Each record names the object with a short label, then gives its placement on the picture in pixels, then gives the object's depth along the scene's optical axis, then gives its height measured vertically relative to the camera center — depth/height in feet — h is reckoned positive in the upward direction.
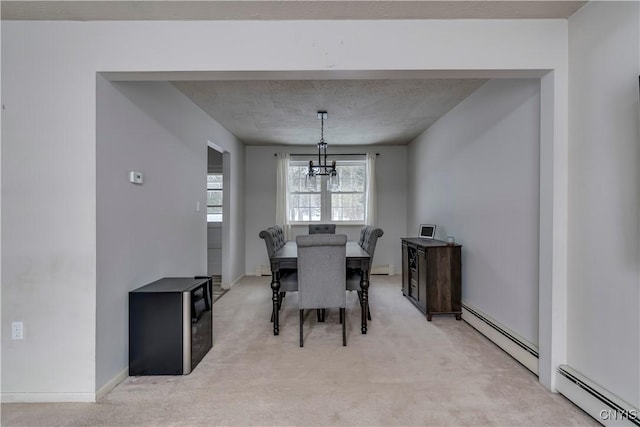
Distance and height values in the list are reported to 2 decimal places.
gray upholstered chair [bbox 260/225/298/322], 10.64 -2.16
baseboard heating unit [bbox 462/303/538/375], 7.67 -3.42
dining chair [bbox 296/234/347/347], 9.16 -1.74
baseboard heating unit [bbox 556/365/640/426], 5.21 -3.31
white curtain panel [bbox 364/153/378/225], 19.31 +1.22
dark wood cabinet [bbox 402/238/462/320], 11.41 -2.33
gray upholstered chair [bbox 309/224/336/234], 16.01 -0.82
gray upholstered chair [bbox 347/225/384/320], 10.84 -1.35
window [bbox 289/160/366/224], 19.97 +0.89
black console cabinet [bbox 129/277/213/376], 7.53 -2.81
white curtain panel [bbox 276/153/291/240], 19.26 +1.15
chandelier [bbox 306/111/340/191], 12.70 +1.49
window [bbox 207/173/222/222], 20.53 +1.01
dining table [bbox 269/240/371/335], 10.16 -1.88
